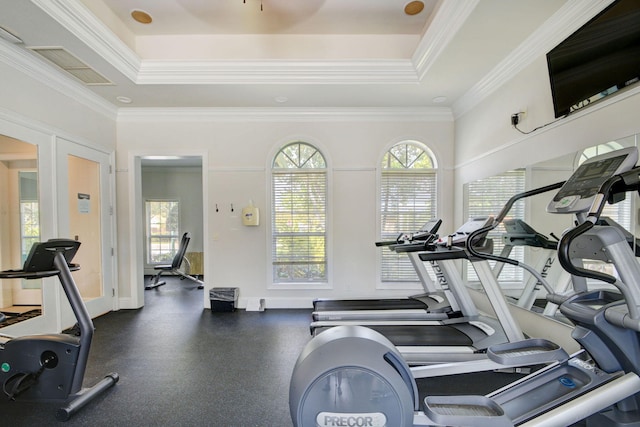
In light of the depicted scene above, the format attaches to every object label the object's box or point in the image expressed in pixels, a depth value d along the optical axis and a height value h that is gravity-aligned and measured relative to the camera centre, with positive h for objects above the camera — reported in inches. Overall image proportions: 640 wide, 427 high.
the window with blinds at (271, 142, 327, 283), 176.7 -4.4
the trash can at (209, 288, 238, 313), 168.2 -51.1
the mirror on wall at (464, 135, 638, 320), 83.6 -5.9
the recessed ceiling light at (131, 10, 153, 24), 125.0 +82.8
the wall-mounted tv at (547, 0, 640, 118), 69.0 +39.5
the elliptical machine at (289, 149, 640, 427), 49.2 -28.0
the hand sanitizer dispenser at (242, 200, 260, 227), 170.7 -4.1
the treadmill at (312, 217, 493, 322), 109.9 -43.2
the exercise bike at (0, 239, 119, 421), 80.1 -40.7
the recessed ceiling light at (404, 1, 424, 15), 120.6 +83.4
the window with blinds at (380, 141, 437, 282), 176.4 +1.4
